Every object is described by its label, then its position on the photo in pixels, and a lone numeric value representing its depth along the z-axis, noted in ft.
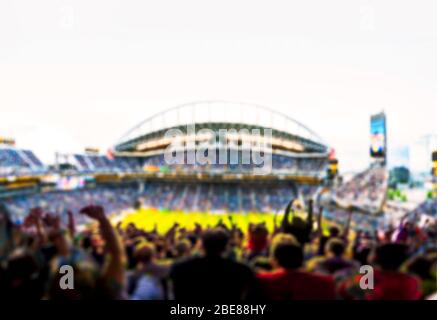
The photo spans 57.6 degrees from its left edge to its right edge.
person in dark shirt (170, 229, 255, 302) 11.94
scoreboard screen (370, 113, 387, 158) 157.28
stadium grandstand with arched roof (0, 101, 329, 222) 138.00
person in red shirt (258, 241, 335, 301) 11.99
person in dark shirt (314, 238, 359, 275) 15.23
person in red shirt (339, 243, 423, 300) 12.90
